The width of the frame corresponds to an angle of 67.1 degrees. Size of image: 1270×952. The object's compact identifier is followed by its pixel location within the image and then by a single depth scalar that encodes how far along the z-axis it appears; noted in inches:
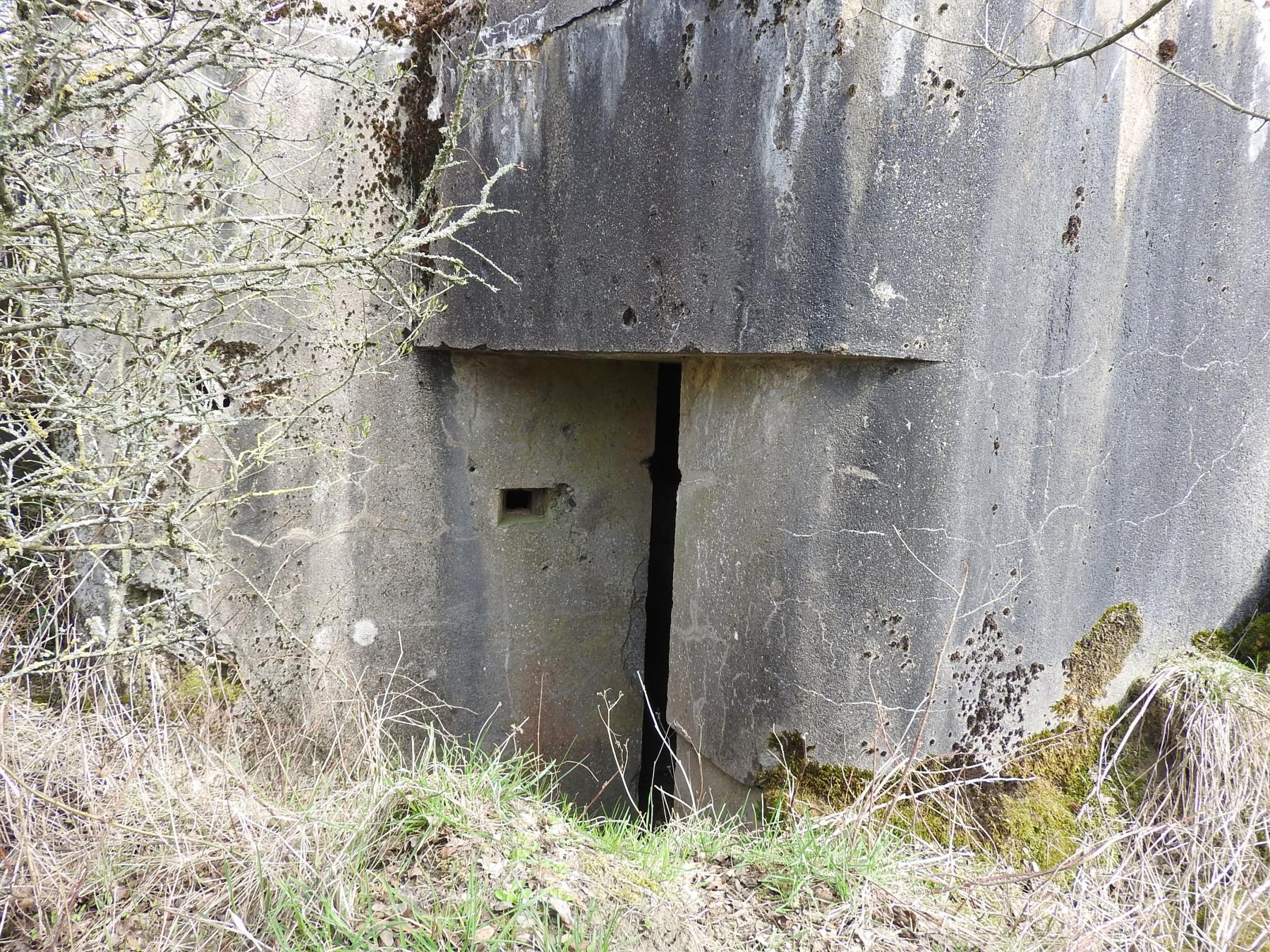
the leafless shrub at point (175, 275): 82.7
